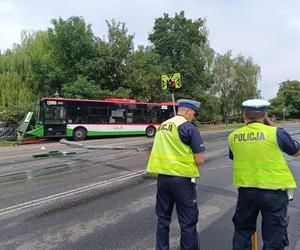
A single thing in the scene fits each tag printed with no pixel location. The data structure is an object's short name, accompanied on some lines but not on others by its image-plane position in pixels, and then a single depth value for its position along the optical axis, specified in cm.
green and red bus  1486
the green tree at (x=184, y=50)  2754
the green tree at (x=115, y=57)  2192
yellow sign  1293
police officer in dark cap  259
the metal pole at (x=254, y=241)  255
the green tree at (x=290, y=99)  5627
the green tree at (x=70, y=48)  2246
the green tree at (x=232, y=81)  3366
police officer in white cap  230
